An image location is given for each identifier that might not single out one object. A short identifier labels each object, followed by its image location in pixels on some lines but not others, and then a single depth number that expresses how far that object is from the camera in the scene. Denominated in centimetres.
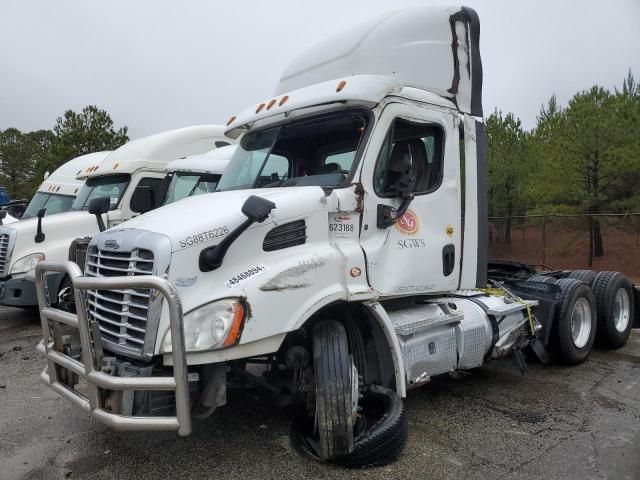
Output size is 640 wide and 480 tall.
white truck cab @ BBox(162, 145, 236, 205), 825
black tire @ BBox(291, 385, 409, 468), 353
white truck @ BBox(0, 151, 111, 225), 1122
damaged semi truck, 313
